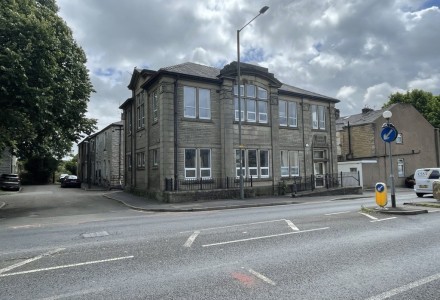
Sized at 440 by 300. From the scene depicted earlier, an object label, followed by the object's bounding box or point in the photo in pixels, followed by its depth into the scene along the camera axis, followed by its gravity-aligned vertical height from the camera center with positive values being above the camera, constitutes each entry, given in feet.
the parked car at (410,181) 112.71 -3.71
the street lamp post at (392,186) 40.47 -1.80
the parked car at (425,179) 65.61 -1.75
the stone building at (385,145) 110.75 +9.54
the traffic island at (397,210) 38.22 -4.59
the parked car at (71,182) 128.26 -1.96
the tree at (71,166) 221.46 +6.79
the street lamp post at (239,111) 64.23 +11.88
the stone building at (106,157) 114.52 +7.14
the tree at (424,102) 150.49 +31.68
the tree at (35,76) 46.24 +14.86
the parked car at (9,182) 107.65 -1.27
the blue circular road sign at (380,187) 41.16 -1.95
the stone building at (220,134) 67.62 +9.07
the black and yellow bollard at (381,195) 41.39 -2.95
